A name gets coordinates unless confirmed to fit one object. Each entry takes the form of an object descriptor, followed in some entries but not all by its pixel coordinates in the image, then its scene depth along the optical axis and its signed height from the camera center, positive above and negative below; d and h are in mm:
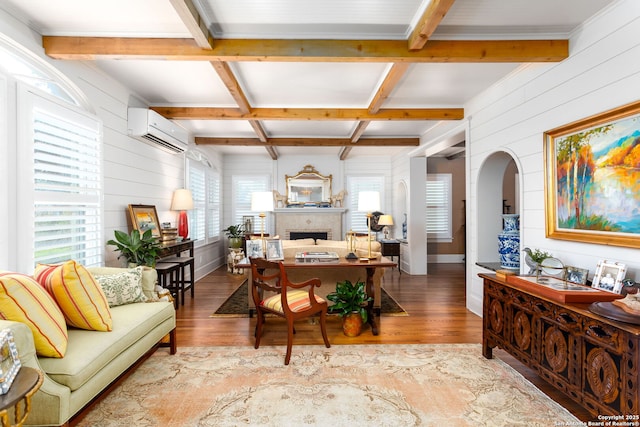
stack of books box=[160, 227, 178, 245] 4414 -241
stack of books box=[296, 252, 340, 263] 3742 -462
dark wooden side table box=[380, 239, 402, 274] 6598 -620
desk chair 2863 -774
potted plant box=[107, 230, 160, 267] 3467 -317
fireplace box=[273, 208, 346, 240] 8023 -128
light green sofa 1674 -833
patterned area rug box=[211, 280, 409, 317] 4148 -1186
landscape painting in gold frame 2203 +275
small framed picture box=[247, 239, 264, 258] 3854 -369
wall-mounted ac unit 3990 +1114
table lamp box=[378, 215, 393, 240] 7199 -77
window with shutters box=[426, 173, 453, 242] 8117 +249
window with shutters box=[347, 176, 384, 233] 8234 +676
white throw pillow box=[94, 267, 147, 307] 2713 -572
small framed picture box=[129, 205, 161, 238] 3907 -10
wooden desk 3513 -516
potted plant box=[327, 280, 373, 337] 3422 -929
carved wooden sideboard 1669 -796
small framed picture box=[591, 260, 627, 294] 2158 -400
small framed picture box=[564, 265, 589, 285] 2451 -438
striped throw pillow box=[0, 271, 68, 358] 1721 -498
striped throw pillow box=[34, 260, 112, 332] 2139 -504
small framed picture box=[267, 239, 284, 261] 3844 -384
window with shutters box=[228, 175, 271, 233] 8219 +658
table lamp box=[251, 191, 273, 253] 3854 +182
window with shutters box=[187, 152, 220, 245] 6149 +374
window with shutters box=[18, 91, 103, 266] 2654 +322
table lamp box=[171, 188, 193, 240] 5180 +173
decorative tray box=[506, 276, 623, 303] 2084 -486
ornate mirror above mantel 8086 +716
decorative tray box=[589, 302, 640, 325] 1670 -507
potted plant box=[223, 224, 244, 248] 7211 -417
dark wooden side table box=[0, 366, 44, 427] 1195 -654
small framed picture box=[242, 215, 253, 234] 7868 -144
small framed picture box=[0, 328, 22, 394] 1278 -582
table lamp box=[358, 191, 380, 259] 3803 +166
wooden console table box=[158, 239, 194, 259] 4271 -434
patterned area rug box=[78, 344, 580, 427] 2094 -1245
